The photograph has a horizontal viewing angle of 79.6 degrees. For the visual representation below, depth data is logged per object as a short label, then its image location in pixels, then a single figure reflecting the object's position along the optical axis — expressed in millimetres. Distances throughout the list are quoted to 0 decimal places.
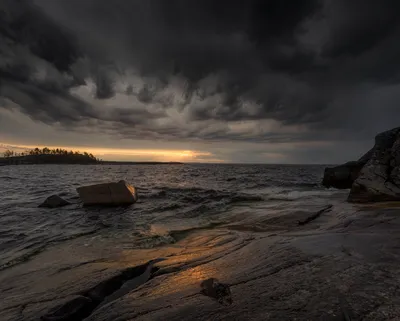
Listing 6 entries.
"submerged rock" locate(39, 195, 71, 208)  15516
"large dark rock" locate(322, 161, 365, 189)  24727
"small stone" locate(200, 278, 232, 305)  3252
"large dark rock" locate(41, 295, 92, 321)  3547
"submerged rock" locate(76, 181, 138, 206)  16312
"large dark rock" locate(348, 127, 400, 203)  12795
